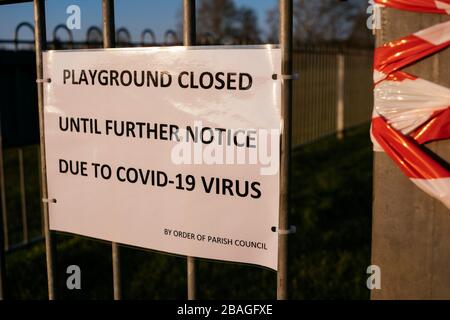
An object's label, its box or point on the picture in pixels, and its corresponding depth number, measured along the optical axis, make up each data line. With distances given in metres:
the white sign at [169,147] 2.00
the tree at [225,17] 34.28
